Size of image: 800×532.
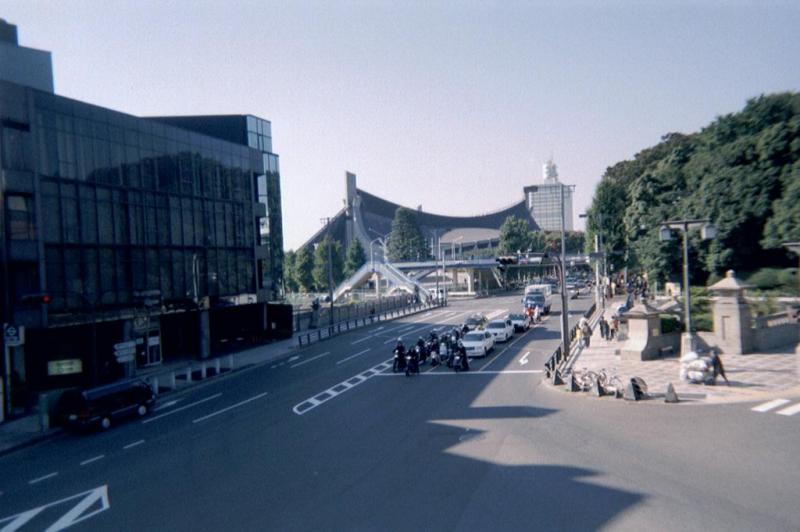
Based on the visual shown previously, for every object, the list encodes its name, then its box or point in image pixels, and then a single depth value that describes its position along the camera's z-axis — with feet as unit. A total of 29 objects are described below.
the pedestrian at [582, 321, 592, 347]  107.80
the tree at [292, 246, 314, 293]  313.12
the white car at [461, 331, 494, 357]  103.76
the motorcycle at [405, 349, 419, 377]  89.40
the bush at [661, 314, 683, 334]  93.38
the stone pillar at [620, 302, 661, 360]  88.17
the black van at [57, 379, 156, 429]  66.85
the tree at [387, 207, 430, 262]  365.61
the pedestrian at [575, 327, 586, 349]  107.34
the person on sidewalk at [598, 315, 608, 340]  117.70
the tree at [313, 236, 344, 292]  299.38
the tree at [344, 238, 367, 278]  324.19
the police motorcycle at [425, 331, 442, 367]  98.02
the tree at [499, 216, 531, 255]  343.26
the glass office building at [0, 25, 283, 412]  89.97
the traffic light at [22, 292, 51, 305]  66.76
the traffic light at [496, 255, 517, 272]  99.60
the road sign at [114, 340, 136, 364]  82.52
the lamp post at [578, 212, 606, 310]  181.27
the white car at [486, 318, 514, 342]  122.72
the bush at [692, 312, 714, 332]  97.04
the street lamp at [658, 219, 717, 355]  73.82
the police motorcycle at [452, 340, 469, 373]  90.15
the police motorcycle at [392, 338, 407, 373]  91.09
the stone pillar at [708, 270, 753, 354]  84.89
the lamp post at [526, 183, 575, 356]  94.48
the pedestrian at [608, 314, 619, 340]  118.21
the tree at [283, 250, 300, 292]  331.47
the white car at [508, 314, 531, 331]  140.97
